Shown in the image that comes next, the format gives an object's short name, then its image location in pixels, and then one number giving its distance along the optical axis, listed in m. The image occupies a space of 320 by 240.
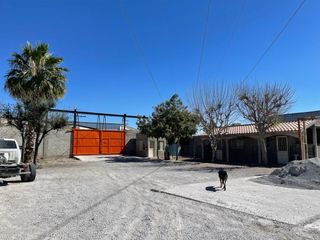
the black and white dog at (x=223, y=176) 8.48
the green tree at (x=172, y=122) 20.89
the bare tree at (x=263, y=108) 17.17
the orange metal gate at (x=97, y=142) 25.20
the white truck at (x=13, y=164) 9.27
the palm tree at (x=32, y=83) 15.37
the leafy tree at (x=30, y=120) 15.56
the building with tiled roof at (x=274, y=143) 17.27
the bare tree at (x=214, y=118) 19.75
